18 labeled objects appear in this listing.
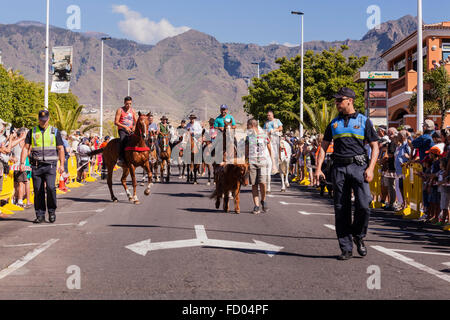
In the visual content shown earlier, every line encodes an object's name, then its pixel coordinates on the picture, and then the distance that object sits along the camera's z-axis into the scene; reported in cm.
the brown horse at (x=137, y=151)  1631
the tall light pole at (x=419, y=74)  2144
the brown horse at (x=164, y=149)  2430
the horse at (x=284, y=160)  2267
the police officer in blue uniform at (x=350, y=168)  863
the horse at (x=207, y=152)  2283
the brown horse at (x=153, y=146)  2105
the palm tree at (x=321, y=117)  3425
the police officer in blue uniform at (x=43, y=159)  1263
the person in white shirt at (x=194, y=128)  2477
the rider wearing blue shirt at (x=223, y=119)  1630
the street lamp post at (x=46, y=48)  3225
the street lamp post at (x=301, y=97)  4456
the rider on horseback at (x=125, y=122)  1650
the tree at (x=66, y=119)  3641
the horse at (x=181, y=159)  2498
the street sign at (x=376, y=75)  4309
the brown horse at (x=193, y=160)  2423
